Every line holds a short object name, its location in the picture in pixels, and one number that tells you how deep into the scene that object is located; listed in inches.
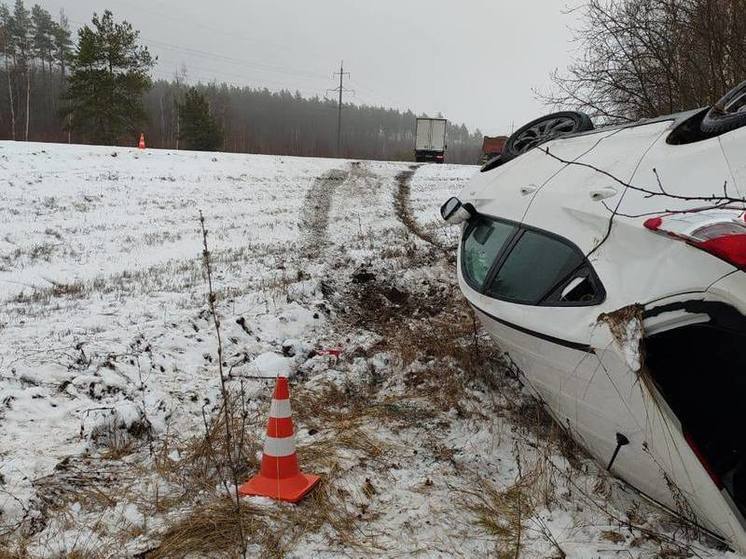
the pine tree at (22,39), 2137.1
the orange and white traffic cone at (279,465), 121.4
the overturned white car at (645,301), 82.3
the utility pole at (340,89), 2291.3
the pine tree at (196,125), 1467.8
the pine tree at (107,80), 1277.1
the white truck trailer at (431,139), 1483.8
